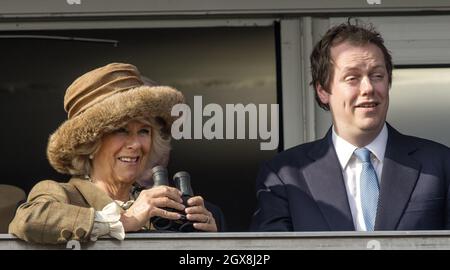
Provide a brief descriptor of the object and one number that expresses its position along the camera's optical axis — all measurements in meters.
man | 10.97
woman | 10.36
